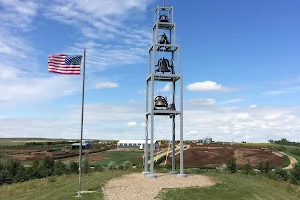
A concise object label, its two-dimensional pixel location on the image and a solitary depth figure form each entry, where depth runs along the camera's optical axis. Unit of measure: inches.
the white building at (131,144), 3427.3
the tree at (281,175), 1279.3
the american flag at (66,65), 583.1
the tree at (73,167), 1358.6
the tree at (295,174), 1270.3
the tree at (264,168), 1438.5
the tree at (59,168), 1319.3
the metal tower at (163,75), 684.1
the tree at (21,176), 1253.7
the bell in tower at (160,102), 687.0
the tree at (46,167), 1314.8
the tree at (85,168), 1191.6
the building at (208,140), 4116.6
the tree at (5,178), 1252.8
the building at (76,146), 3491.8
